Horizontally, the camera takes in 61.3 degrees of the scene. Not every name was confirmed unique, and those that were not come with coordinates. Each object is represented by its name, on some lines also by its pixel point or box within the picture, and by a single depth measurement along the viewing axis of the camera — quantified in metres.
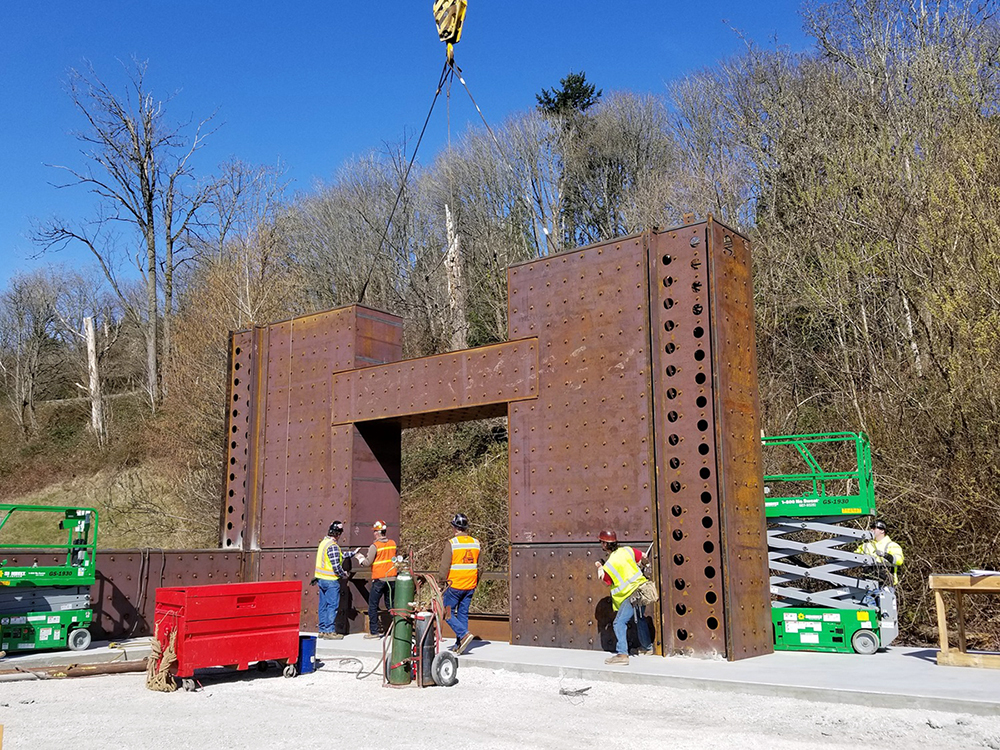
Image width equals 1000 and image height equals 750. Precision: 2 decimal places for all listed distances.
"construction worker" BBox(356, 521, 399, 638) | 12.35
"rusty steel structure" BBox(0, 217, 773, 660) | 10.39
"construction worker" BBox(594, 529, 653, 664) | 9.96
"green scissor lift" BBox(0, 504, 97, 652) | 12.02
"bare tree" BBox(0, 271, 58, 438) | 42.94
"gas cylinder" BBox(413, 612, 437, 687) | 9.30
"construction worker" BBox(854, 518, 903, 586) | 11.27
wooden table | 9.11
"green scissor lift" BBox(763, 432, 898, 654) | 10.71
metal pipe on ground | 10.27
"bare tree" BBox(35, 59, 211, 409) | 34.03
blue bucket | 10.45
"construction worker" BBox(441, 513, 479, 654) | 10.75
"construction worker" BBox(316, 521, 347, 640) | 12.70
